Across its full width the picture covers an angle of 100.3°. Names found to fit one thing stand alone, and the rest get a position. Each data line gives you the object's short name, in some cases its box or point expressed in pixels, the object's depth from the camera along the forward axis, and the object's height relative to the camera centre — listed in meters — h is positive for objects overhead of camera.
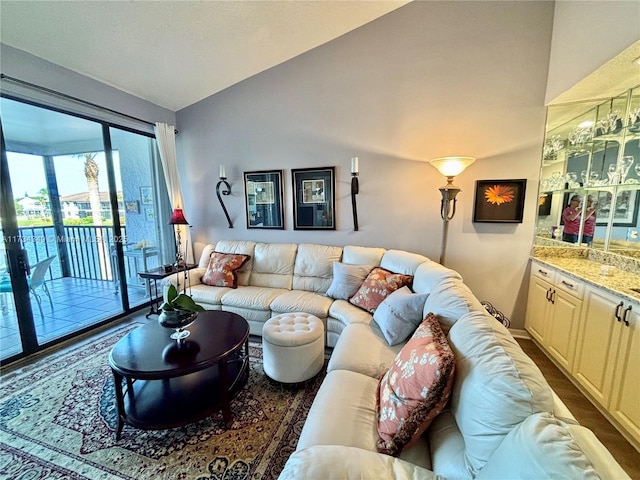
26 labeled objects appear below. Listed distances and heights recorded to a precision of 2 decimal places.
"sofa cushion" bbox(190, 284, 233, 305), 3.02 -0.97
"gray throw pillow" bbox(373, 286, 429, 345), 1.96 -0.82
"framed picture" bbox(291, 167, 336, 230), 3.34 +0.12
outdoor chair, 2.46 -0.68
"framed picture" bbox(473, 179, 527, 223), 2.76 +0.05
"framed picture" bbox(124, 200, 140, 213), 3.56 +0.04
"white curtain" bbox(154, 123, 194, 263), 3.67 +0.61
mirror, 2.24 +0.27
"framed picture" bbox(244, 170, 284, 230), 3.57 +0.12
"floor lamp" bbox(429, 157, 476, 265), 2.55 +0.18
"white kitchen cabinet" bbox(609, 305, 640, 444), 1.57 -1.05
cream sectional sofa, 0.69 -0.72
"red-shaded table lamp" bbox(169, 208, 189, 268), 3.48 -0.12
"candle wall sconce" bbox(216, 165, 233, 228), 3.76 +0.26
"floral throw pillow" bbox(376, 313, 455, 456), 1.08 -0.79
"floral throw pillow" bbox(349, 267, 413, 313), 2.46 -0.76
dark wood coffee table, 1.63 -1.05
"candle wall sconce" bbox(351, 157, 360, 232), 2.99 +0.24
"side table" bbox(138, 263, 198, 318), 3.32 -0.83
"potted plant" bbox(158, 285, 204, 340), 1.90 -0.73
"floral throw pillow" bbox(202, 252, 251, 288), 3.23 -0.75
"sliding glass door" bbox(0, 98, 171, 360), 2.53 -0.13
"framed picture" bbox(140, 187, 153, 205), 3.77 +0.19
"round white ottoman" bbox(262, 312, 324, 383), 2.03 -1.11
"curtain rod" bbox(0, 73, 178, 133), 2.28 +1.13
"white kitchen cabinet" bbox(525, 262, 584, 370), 2.13 -0.93
